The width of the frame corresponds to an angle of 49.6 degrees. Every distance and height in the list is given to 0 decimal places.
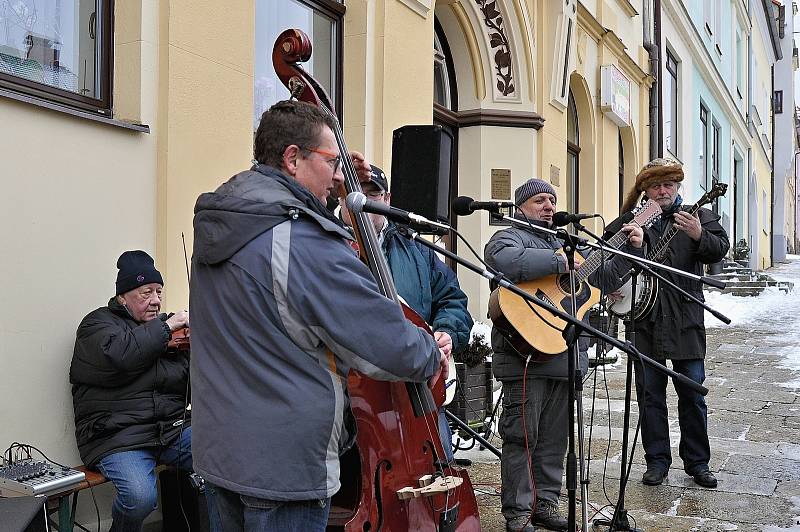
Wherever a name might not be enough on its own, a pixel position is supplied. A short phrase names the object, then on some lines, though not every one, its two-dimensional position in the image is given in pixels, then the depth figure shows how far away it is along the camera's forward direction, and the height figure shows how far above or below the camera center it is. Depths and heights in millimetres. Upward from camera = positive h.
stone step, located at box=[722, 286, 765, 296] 17422 -99
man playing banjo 5043 -255
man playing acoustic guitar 4297 -584
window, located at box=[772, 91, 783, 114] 37531 +7950
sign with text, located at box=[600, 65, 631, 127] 12133 +2748
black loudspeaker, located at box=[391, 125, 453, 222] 4059 +540
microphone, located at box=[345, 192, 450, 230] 2410 +214
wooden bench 3537 -919
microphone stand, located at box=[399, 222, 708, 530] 2908 -118
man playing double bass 2180 -154
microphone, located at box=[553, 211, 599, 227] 3652 +280
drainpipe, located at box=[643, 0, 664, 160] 14883 +3484
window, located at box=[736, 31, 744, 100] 26812 +6997
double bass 2582 -545
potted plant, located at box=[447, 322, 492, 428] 6113 -699
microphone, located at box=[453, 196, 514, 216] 3385 +308
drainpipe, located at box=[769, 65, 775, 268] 33875 +3697
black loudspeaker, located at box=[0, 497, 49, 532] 2762 -762
